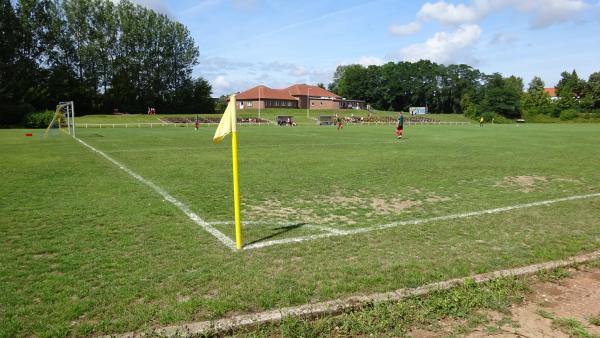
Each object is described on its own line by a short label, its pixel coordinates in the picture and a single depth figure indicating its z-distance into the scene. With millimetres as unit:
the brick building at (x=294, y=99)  108875
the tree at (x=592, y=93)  97812
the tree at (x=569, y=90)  96062
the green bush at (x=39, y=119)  52788
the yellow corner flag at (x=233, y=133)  5414
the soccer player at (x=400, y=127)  27714
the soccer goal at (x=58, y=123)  31945
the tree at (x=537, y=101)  98388
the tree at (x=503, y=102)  96312
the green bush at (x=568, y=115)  87500
